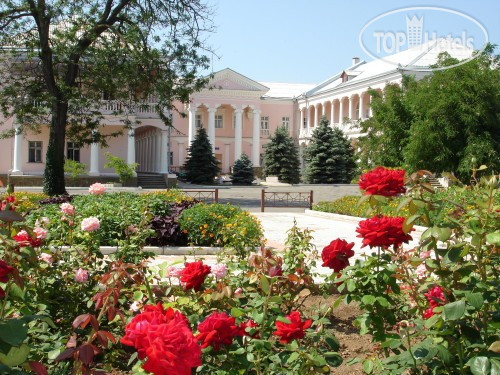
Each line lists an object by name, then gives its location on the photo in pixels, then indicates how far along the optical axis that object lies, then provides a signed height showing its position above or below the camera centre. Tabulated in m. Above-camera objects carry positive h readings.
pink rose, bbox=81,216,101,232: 3.68 -0.33
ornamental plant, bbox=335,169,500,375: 2.21 -0.44
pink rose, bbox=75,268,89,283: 3.32 -0.60
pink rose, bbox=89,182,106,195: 6.12 -0.18
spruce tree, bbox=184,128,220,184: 41.16 +0.73
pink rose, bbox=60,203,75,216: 4.26 -0.28
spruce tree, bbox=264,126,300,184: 42.22 +1.32
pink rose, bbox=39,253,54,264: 3.52 -0.53
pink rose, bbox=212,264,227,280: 2.95 -0.49
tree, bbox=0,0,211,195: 18.22 +3.68
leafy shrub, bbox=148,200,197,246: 8.86 -0.89
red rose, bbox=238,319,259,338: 2.22 -0.63
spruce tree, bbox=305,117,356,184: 41.62 +1.36
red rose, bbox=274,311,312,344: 2.20 -0.59
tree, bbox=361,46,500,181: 23.88 +2.47
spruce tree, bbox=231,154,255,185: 41.69 +0.16
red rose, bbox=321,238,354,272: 2.68 -0.36
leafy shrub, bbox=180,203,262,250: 8.57 -0.70
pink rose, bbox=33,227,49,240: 3.33 -0.36
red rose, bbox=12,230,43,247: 2.77 -0.35
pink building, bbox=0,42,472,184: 31.89 +5.16
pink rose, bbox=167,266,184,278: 2.83 -0.48
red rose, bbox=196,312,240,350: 1.90 -0.52
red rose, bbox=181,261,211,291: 2.53 -0.44
